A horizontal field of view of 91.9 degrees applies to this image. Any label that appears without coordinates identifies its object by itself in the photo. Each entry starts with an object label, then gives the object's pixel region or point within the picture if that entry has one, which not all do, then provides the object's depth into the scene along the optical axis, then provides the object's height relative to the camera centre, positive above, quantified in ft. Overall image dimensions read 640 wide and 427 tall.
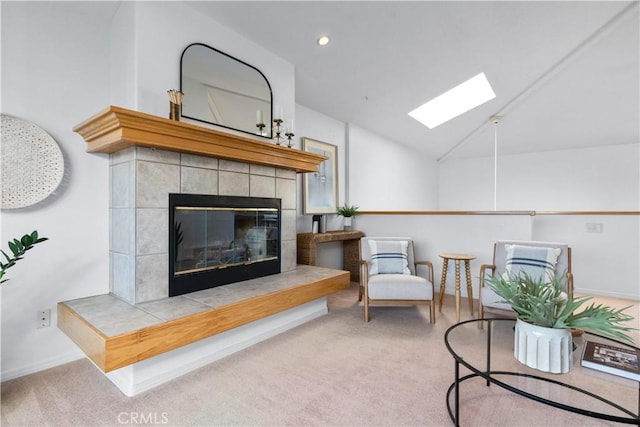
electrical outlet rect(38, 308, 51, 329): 6.97 -2.43
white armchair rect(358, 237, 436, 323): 9.78 -2.18
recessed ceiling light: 9.56 +5.37
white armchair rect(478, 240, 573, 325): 8.95 -1.54
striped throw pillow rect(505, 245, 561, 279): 9.41 -1.48
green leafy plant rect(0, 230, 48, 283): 5.73 -0.66
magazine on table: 4.58 -2.28
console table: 12.57 -1.55
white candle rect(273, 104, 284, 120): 9.51 +3.05
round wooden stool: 10.57 -2.24
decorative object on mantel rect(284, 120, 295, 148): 9.80 +2.72
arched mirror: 8.28 +3.56
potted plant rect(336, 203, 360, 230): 15.12 -0.05
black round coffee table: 4.31 -2.54
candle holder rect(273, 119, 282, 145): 9.53 +2.65
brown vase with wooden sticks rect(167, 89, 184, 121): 7.26 +2.58
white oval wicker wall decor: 6.49 +1.05
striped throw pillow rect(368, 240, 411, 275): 11.28 -1.68
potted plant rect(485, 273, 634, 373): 4.37 -1.61
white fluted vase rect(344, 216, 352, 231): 15.55 -0.55
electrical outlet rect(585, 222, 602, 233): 13.06 -0.61
